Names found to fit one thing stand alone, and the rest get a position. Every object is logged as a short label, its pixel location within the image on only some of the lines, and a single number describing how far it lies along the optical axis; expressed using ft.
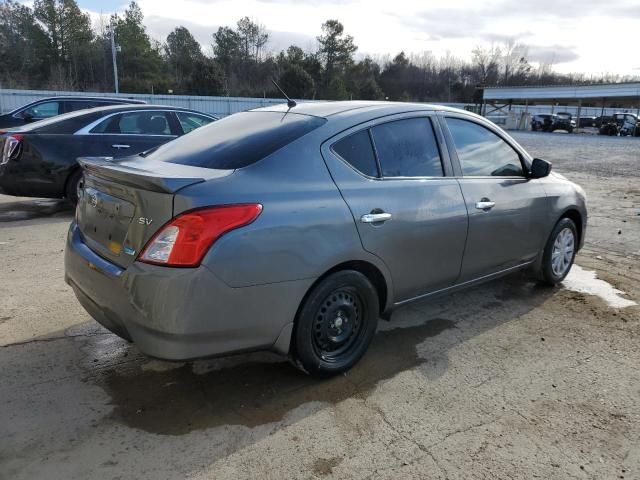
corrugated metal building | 129.31
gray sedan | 8.43
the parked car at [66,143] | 23.11
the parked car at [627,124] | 124.06
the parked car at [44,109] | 37.88
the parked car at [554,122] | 137.49
